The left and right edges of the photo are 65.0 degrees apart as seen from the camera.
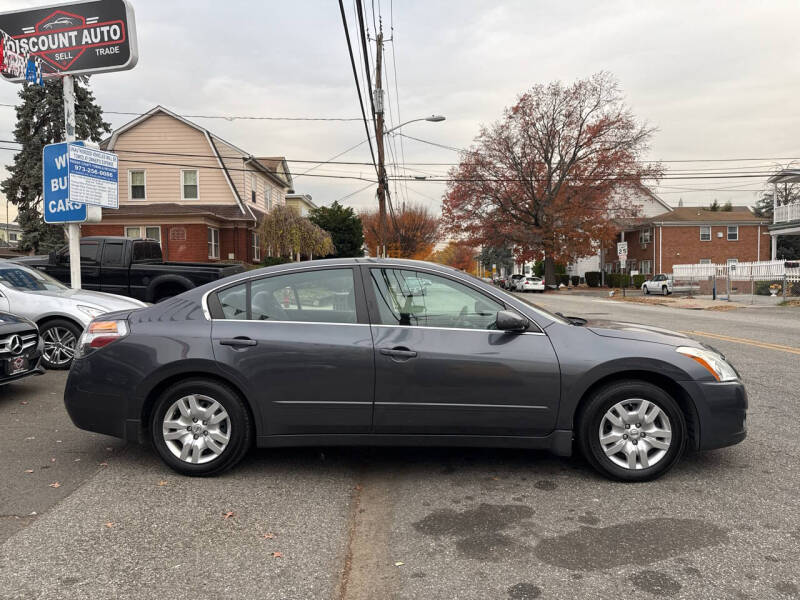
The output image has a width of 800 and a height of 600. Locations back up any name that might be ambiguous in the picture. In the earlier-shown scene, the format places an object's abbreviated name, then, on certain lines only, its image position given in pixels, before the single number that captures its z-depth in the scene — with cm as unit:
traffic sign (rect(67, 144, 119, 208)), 1002
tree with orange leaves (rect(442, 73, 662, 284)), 4725
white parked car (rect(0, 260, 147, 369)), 831
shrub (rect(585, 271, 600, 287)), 5728
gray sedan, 416
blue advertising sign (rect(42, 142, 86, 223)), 1010
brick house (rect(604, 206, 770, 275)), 5144
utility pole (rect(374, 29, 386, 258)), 2328
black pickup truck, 1235
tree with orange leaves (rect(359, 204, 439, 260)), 7725
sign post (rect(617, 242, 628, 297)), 3372
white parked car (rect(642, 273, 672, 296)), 3659
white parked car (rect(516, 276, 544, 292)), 4625
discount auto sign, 1082
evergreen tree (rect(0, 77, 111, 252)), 3250
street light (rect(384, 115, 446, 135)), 2547
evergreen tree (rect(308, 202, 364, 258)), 4919
